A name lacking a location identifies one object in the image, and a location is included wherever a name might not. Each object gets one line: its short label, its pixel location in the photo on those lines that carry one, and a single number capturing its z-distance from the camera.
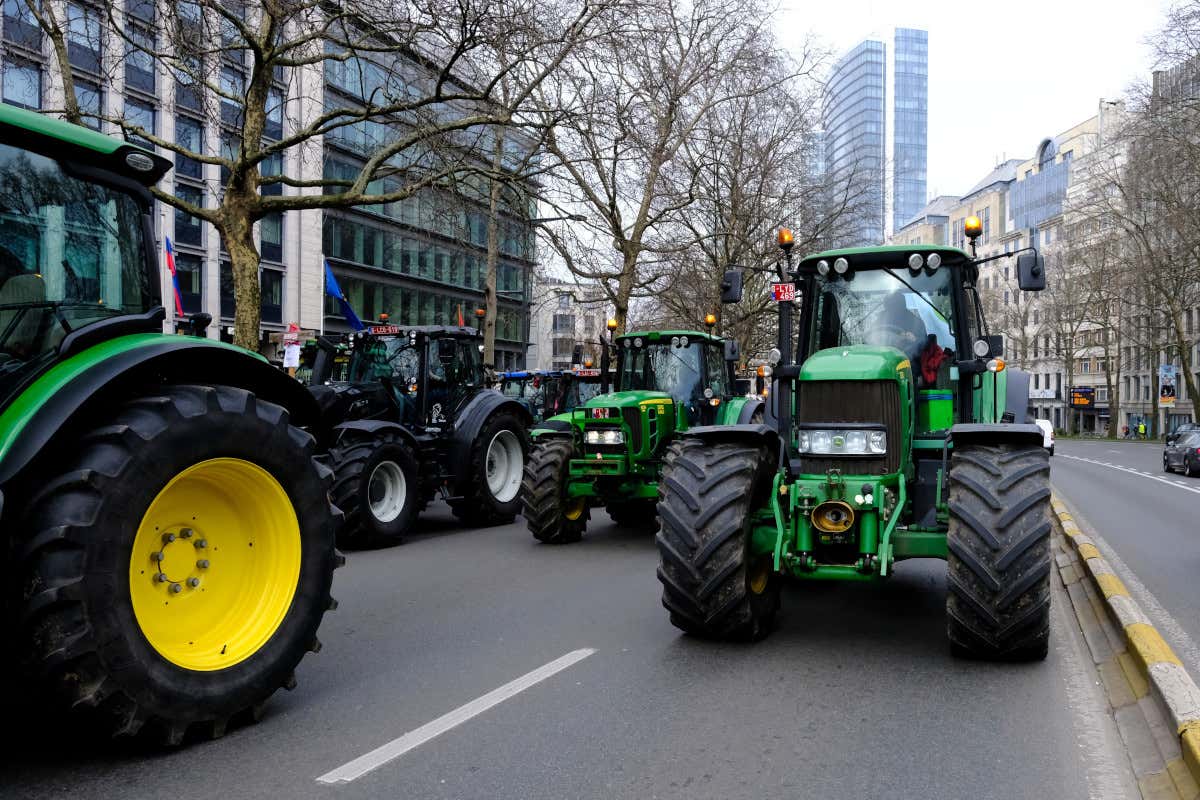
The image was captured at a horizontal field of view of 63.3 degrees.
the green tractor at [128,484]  3.71
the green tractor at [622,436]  11.00
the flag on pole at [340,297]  17.05
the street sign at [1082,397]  80.56
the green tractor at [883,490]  5.57
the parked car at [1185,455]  28.02
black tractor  11.07
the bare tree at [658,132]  22.47
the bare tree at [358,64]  12.70
